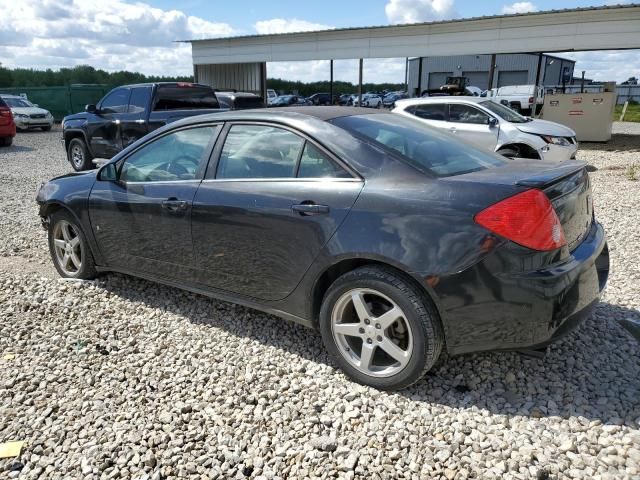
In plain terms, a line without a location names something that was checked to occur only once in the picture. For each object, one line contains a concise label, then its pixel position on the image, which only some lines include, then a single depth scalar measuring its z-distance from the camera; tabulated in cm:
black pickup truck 1002
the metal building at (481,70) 4864
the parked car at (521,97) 2667
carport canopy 1619
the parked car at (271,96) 3609
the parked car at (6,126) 1691
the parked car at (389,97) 4231
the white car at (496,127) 1029
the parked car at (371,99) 4025
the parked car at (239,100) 1702
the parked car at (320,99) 3759
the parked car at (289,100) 3653
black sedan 257
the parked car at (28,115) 2262
